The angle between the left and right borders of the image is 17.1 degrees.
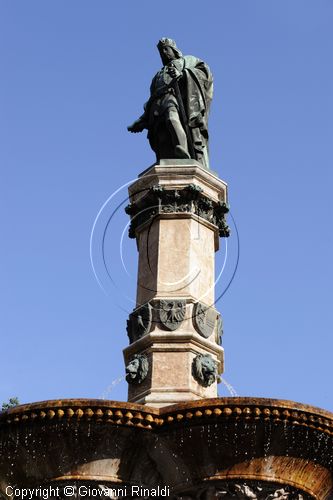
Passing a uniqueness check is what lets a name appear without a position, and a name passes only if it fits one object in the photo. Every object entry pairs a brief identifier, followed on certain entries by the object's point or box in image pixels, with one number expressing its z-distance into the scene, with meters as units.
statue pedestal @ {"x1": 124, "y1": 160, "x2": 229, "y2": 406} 18.30
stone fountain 15.43
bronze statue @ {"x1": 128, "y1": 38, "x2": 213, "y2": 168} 21.38
